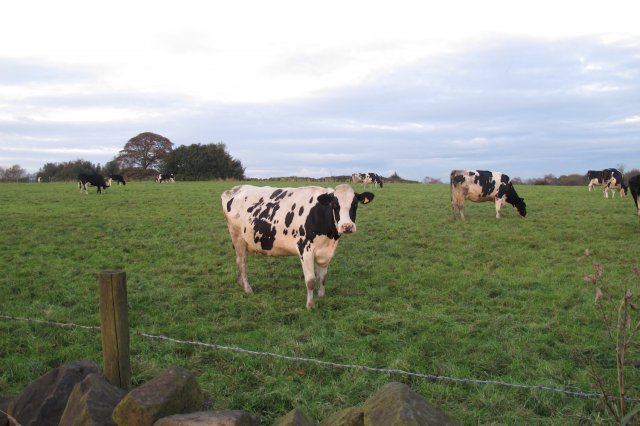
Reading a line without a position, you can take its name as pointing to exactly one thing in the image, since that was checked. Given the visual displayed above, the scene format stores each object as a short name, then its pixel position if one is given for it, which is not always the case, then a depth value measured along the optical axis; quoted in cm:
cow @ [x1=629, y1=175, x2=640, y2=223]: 1584
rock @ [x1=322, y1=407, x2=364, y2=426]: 298
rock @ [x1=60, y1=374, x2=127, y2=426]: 334
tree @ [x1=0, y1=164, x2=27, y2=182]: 7031
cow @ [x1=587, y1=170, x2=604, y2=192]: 3297
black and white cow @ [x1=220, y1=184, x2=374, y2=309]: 796
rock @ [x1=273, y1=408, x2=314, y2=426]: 303
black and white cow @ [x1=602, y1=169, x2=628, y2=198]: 2770
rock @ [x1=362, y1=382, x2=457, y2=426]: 272
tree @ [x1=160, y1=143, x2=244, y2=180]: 6531
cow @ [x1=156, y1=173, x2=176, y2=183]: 5501
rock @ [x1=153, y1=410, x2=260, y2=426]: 304
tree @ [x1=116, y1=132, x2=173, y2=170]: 7581
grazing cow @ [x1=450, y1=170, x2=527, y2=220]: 1848
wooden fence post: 393
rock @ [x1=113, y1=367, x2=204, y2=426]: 328
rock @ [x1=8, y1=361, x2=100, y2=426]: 370
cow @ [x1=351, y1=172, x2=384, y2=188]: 4256
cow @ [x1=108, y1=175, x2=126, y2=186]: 4179
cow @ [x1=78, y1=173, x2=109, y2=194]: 3016
